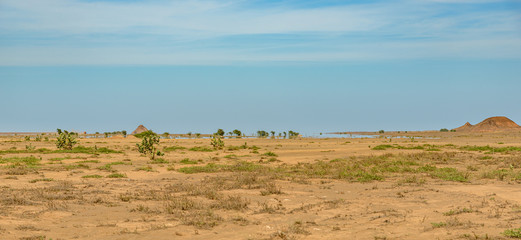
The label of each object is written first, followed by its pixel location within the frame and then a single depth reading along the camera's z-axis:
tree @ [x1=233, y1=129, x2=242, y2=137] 98.94
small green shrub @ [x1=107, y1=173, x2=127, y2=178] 21.31
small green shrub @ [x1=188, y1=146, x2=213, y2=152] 43.75
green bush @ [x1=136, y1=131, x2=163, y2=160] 34.34
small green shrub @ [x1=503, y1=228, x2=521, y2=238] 9.32
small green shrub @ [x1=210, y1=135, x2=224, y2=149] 47.33
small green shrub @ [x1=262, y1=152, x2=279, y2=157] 37.14
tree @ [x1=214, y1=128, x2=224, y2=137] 95.72
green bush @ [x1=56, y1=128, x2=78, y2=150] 41.53
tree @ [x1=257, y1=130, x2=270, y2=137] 97.53
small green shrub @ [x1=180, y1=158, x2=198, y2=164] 29.81
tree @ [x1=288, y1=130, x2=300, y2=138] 92.44
